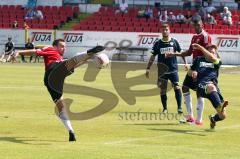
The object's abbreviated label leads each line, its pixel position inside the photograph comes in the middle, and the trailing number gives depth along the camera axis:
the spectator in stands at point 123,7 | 58.62
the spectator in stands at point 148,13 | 56.69
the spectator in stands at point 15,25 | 56.72
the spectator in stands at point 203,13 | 53.84
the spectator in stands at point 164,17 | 55.17
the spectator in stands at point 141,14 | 57.19
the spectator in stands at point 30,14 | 59.75
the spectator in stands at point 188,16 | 54.34
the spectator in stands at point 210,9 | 55.22
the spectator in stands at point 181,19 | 54.47
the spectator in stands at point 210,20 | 52.75
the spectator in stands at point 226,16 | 52.91
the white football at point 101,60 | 13.26
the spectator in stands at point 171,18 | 54.58
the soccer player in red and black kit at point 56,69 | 14.69
